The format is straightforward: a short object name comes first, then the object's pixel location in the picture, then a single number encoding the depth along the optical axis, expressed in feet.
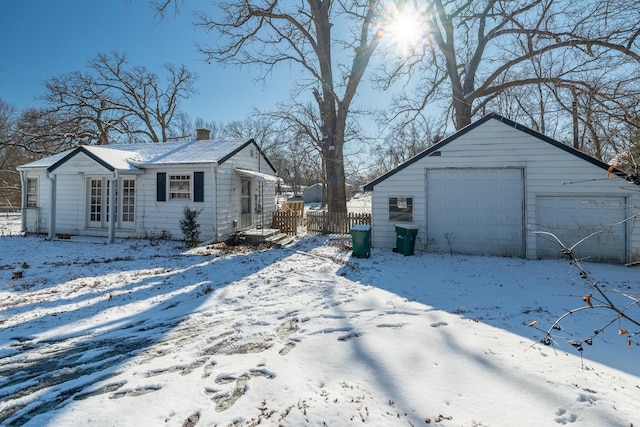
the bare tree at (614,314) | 14.64
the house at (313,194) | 158.81
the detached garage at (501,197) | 30.71
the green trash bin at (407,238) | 33.83
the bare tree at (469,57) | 50.13
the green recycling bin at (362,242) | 32.86
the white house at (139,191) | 40.60
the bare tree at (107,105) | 92.12
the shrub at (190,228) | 37.04
